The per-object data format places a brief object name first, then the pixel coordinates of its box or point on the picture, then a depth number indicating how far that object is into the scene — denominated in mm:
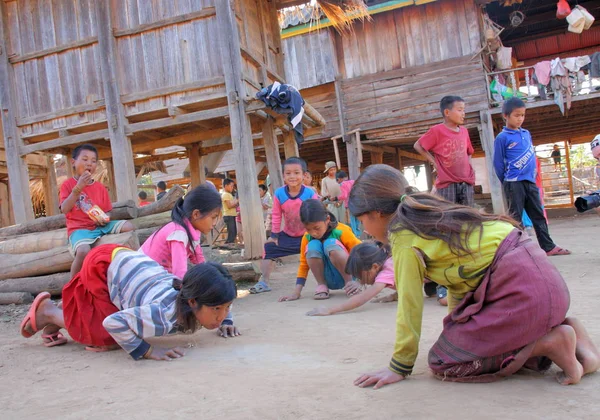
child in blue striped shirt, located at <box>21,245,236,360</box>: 2582
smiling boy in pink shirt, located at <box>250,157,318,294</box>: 5055
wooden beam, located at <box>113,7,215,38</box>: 6746
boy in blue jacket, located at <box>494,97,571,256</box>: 5223
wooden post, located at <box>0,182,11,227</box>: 12148
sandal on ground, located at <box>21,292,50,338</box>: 3078
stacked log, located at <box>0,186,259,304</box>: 5211
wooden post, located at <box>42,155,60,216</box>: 9398
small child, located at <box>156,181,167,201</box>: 11012
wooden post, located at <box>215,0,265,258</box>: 6504
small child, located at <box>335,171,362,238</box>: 9212
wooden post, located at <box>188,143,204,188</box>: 9602
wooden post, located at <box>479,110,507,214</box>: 10854
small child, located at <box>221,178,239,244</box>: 11195
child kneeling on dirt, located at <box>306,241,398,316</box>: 3551
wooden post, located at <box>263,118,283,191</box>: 7594
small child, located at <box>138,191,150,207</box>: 10902
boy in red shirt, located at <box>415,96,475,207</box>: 4641
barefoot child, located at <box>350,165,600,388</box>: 1811
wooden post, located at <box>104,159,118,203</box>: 10102
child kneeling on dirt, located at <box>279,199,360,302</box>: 4109
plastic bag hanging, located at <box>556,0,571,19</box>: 10867
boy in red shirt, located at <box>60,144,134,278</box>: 4570
